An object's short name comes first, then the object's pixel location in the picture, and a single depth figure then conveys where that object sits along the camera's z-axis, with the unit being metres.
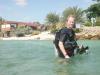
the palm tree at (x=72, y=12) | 33.76
